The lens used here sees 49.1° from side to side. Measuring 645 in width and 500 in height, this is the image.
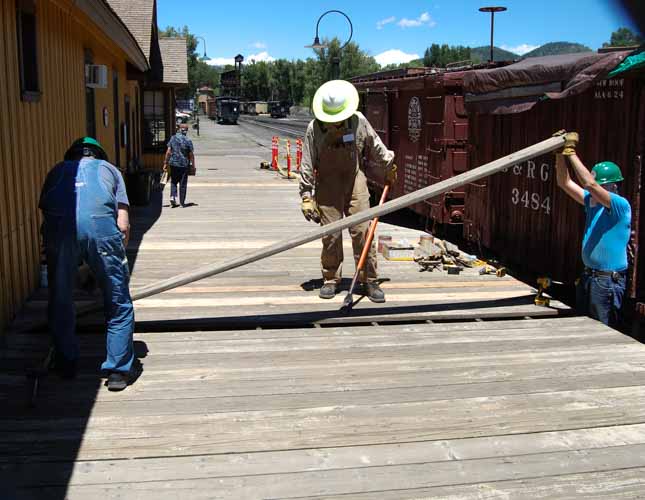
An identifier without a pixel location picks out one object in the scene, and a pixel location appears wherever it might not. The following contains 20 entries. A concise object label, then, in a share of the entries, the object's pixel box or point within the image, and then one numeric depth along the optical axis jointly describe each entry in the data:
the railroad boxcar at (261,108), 125.19
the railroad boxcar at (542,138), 6.14
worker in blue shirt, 5.52
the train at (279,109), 106.62
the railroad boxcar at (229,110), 83.19
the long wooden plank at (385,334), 5.48
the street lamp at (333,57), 16.77
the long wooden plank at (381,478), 3.21
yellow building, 6.11
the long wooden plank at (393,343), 5.29
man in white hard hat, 6.74
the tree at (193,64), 104.44
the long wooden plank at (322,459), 3.34
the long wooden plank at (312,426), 3.66
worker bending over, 4.26
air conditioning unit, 11.18
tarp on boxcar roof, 6.14
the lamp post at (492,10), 12.16
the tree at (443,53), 134.38
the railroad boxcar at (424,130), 10.89
